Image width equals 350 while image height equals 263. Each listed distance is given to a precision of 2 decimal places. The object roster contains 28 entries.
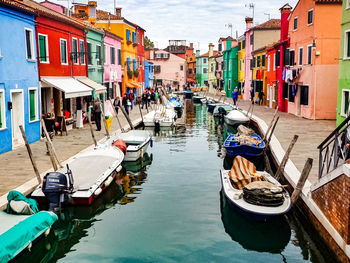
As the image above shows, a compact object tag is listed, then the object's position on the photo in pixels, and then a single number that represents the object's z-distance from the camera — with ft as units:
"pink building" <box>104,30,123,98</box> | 100.89
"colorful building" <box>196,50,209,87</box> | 281.82
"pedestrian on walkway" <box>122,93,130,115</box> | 98.22
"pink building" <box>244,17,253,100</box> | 151.29
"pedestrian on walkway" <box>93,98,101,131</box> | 69.31
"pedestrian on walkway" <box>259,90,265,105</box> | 133.59
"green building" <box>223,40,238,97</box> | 180.55
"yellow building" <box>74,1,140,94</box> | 122.62
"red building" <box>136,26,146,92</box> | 143.91
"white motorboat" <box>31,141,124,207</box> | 32.42
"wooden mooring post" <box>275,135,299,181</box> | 38.23
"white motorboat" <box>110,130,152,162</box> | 52.90
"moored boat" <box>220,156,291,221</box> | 30.48
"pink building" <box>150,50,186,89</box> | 261.24
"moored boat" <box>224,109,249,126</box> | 90.14
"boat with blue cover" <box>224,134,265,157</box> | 53.62
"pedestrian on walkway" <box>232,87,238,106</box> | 124.66
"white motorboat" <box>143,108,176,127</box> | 89.25
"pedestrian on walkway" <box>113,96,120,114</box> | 93.07
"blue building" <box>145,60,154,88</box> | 170.09
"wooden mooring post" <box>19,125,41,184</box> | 34.84
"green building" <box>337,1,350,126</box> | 61.36
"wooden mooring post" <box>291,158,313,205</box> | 31.68
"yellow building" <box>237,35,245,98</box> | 166.21
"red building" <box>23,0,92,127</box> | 61.36
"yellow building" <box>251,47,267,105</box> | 132.77
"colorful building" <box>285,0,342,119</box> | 80.12
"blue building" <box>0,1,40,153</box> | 49.60
